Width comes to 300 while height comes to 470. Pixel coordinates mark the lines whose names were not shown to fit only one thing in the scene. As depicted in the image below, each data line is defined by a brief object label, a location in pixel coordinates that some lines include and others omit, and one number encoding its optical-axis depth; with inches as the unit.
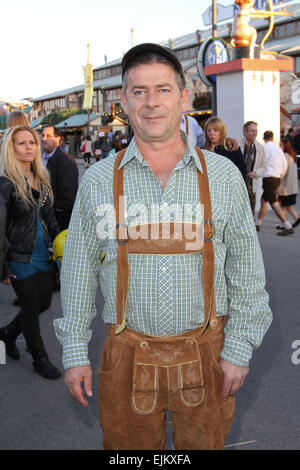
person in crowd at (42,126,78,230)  232.2
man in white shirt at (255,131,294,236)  366.6
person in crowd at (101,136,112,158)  1097.9
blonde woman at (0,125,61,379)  152.9
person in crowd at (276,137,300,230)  375.6
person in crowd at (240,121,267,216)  341.8
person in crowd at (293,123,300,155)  672.4
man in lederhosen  74.2
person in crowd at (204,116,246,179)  275.9
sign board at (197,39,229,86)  525.0
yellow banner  1359.5
